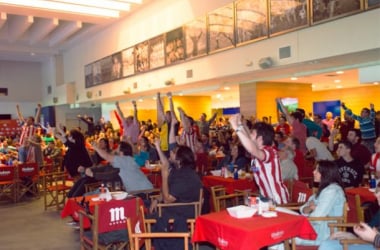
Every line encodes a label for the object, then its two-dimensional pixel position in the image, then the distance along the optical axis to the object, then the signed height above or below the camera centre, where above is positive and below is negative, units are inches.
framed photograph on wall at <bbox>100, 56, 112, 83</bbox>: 622.2 +90.6
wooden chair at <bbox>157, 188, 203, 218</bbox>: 159.3 -36.2
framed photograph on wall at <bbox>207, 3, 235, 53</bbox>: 376.2 +93.4
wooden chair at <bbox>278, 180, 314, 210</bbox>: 160.8 -33.4
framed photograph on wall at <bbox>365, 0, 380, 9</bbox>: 255.2 +76.5
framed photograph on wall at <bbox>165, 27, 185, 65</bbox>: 453.1 +91.7
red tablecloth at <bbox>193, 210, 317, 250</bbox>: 111.0 -35.1
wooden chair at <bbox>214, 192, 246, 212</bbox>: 176.5 -49.6
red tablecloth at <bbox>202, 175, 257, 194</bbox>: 214.1 -37.7
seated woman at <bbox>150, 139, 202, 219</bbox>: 167.2 -28.5
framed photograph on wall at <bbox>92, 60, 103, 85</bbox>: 650.6 +86.9
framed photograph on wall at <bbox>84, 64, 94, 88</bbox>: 679.8 +85.0
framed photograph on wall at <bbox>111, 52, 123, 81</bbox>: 592.6 +87.3
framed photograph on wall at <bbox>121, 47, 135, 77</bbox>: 560.4 +90.8
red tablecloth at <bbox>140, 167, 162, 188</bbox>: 267.3 -39.6
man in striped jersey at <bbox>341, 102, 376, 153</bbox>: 300.7 -11.3
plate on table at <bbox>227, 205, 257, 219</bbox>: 123.9 -31.3
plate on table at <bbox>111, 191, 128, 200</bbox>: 172.1 -34.8
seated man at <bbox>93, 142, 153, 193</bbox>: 212.8 -30.0
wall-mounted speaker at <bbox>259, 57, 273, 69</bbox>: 336.2 +49.7
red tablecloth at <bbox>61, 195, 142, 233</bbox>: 145.5 -35.9
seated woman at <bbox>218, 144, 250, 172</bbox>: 250.7 -27.7
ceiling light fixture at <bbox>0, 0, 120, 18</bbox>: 451.5 +147.7
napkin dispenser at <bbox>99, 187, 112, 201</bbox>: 172.6 -34.6
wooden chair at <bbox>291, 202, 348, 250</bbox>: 129.7 -35.9
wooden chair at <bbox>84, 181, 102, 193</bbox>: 241.1 -41.8
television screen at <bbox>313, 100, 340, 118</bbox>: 639.1 +15.3
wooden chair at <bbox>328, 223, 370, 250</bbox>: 111.7 -37.4
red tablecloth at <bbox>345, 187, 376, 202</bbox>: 167.5 -35.6
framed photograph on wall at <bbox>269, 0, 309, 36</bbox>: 307.3 +86.3
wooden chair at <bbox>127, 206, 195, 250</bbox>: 116.0 -36.0
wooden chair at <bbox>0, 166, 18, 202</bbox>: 313.6 -45.8
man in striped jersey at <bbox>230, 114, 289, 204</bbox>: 134.9 -16.3
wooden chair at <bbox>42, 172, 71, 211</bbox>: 286.8 -51.1
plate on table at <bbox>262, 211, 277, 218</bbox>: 123.6 -32.0
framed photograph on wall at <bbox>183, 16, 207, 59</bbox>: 413.7 +93.1
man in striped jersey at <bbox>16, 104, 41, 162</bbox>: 357.7 -11.9
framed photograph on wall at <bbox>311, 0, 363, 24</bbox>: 269.7 +80.3
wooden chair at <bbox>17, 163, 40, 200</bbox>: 321.4 -50.0
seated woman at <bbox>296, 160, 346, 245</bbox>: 134.6 -30.8
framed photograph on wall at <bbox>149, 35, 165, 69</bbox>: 489.7 +91.8
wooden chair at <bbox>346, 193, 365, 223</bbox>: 162.1 -41.4
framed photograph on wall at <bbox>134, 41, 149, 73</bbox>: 524.7 +92.0
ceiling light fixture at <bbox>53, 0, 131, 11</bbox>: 460.5 +151.6
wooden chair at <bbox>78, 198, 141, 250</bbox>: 143.8 -39.6
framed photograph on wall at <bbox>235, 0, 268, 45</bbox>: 340.8 +91.5
